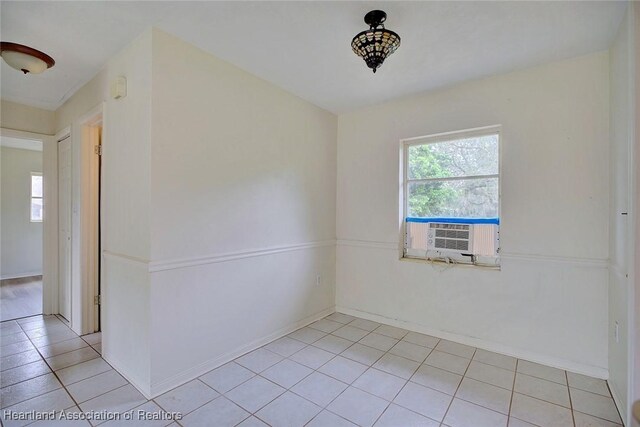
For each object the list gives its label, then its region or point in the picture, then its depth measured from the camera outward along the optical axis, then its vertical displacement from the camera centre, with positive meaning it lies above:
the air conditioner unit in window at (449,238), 2.87 -0.26
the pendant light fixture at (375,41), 1.82 +1.10
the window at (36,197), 5.51 +0.27
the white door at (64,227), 3.21 -0.18
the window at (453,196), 2.78 +0.17
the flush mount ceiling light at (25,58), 2.01 +1.10
